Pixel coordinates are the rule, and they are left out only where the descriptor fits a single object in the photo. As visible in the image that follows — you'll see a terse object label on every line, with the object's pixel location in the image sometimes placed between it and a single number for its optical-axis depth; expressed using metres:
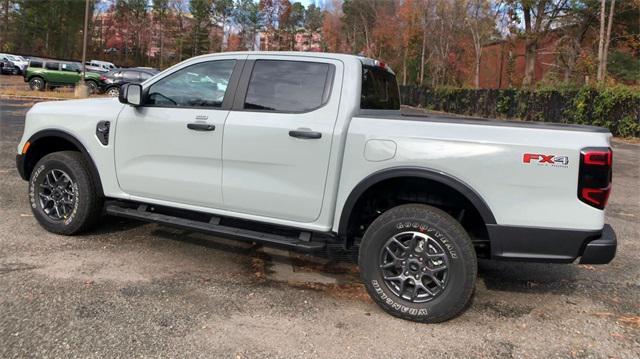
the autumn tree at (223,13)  86.62
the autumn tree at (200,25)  83.56
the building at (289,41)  89.56
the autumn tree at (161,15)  84.12
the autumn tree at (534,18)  40.00
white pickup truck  3.49
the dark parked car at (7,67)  44.22
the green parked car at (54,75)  31.53
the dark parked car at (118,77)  28.70
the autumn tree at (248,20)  87.75
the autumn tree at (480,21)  45.59
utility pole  26.92
